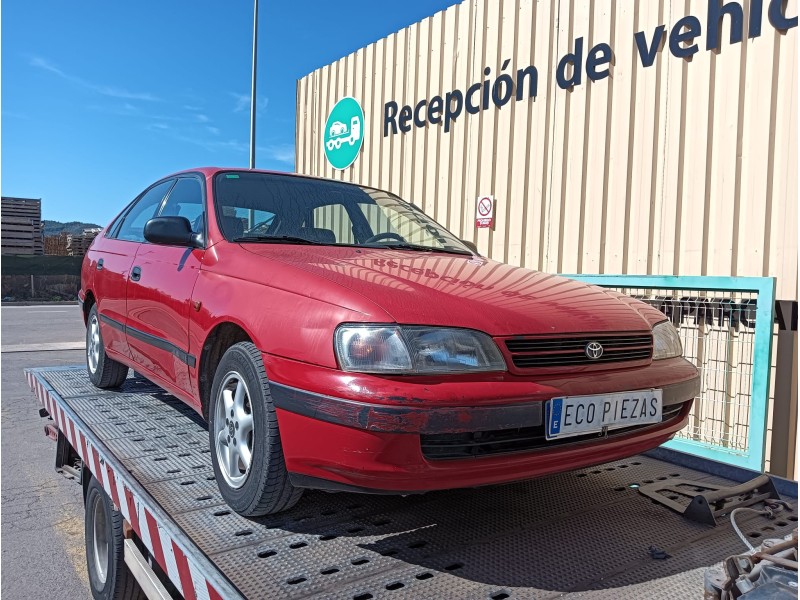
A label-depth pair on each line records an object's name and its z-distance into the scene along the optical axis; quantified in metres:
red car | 1.75
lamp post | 12.28
